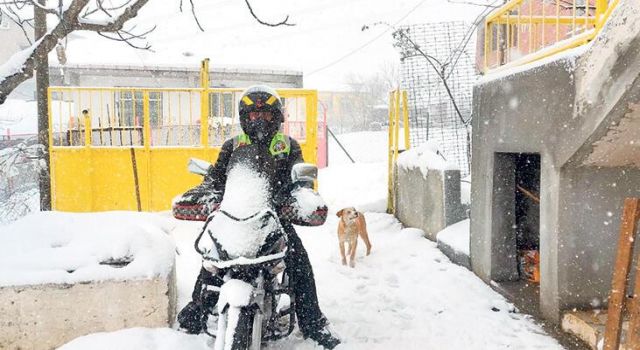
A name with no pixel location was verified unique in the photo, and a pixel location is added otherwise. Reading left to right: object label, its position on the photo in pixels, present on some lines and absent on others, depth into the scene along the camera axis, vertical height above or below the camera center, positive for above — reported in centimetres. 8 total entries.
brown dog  657 -125
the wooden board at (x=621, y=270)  304 -86
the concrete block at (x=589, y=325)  359 -145
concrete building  342 -16
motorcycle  245 -56
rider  338 -31
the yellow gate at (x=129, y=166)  945 -46
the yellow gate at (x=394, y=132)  978 +17
